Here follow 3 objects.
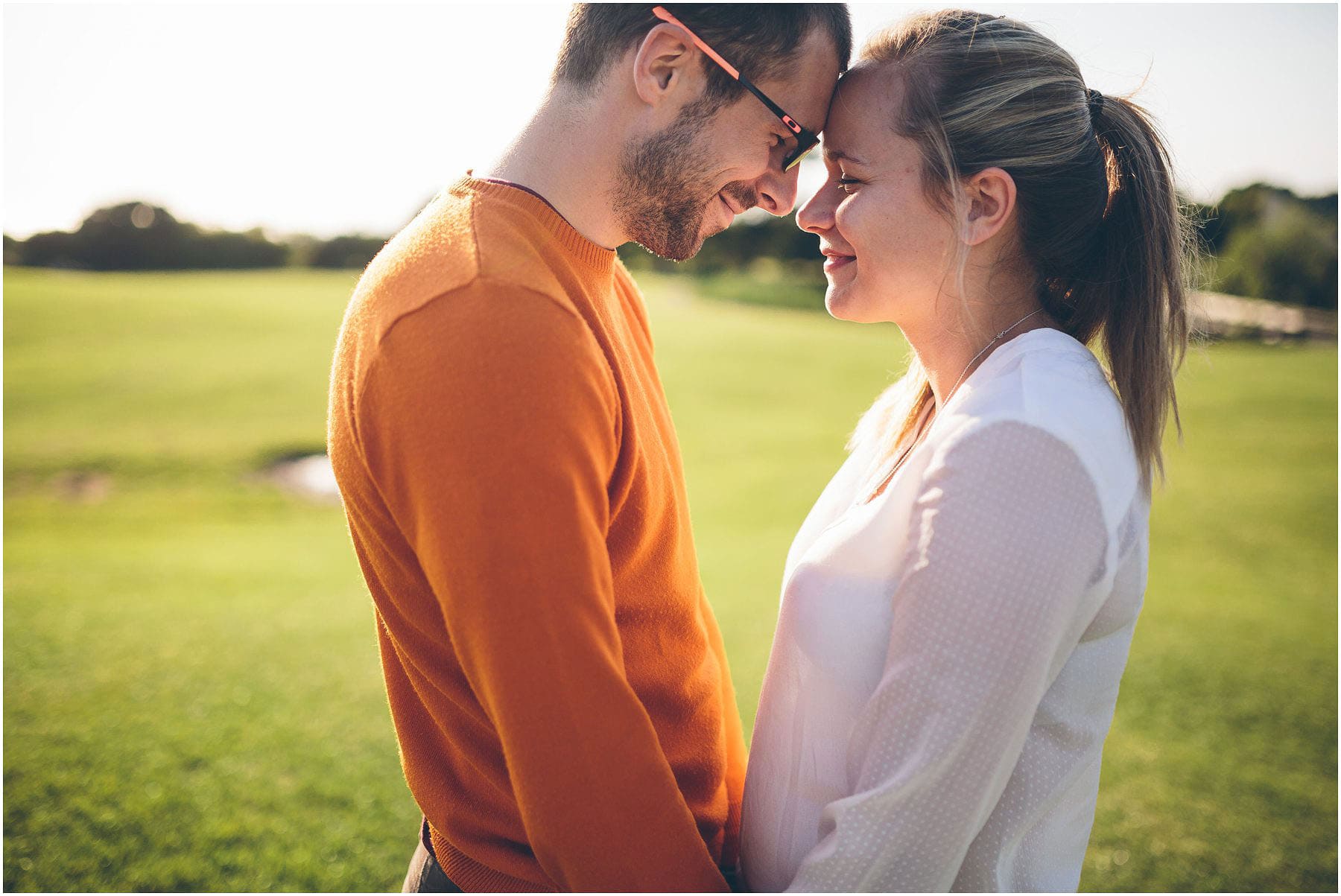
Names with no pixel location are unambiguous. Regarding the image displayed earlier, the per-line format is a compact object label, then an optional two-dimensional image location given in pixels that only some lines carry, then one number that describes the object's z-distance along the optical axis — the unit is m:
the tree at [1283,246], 19.98
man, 1.13
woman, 1.25
